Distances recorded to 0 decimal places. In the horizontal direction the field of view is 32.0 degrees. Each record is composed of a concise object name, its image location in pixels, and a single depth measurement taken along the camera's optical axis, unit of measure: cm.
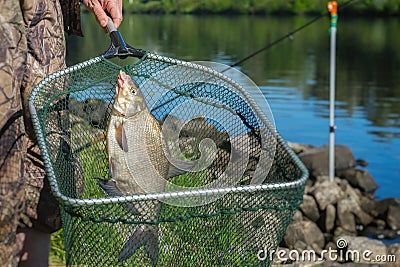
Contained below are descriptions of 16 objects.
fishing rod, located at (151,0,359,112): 300
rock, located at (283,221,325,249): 817
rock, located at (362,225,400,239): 938
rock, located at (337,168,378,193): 1113
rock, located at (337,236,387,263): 656
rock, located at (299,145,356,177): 1089
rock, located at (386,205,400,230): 955
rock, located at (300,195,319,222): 930
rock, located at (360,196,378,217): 984
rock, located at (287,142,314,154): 1215
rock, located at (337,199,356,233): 939
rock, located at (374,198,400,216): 977
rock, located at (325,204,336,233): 933
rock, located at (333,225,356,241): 925
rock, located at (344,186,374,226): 963
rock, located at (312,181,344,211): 950
